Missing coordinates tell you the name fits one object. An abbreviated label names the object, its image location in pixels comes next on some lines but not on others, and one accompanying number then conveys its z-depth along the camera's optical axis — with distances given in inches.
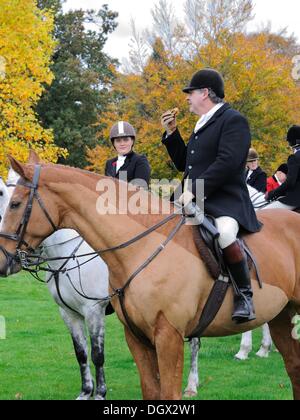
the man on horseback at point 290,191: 674.2
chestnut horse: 382.9
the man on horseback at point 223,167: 408.5
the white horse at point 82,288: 567.2
